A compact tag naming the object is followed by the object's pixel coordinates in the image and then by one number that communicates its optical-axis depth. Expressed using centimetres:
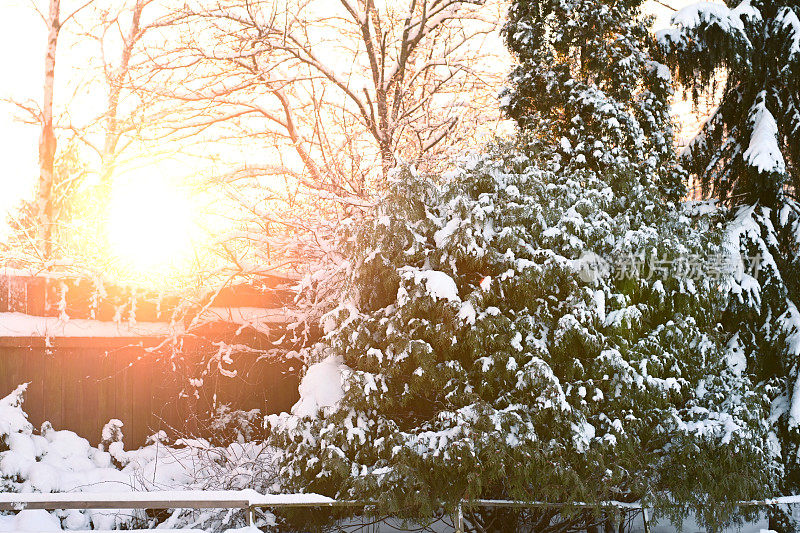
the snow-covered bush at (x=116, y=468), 742
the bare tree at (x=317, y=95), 995
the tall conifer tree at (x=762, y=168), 815
